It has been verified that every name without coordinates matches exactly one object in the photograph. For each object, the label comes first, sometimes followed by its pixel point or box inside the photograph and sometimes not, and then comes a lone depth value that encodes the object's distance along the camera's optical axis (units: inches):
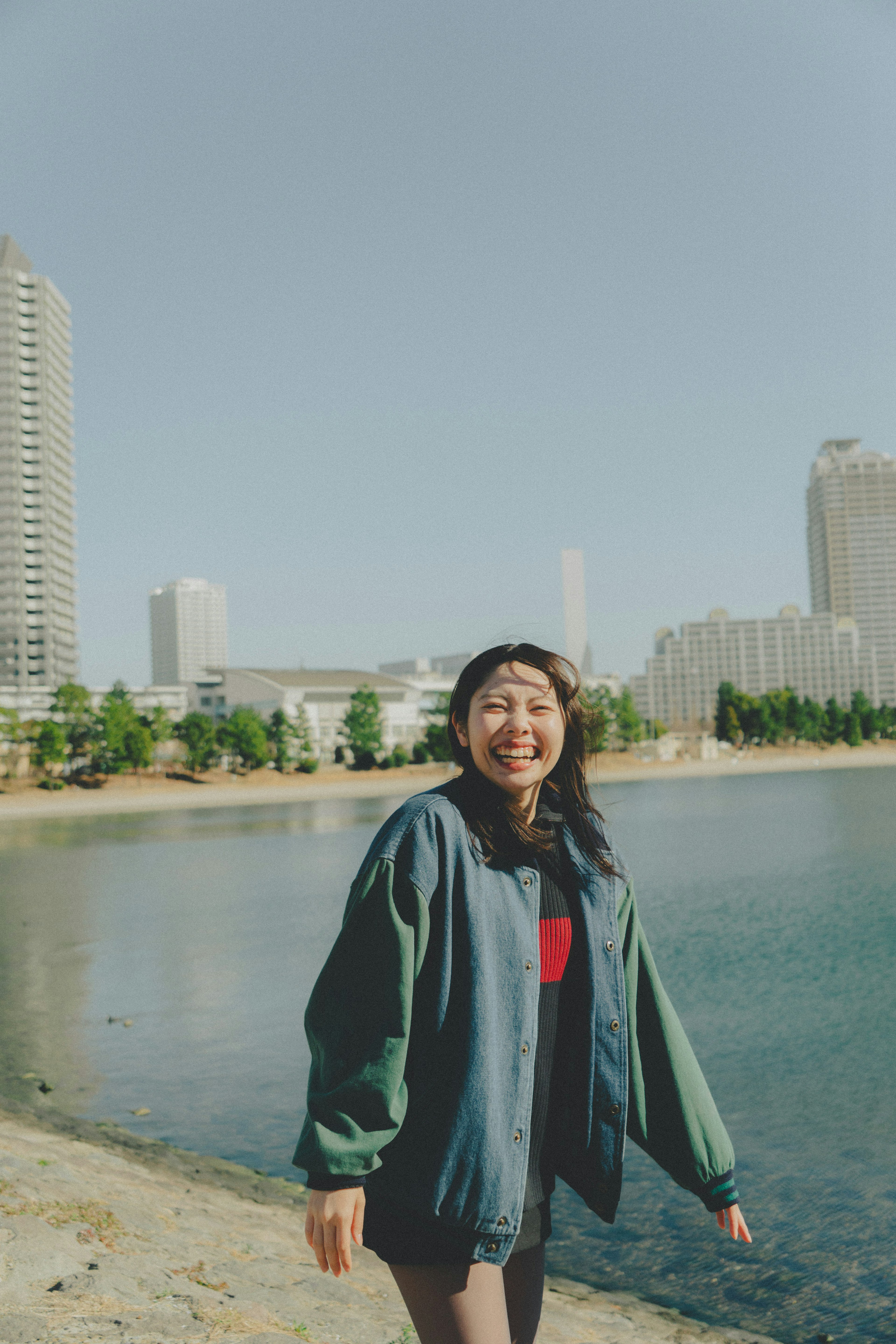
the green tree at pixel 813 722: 4825.3
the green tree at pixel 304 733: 3326.8
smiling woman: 88.4
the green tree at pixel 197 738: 3029.0
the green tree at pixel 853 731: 4940.9
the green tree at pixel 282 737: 3260.3
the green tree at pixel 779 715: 4744.1
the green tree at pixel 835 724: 4970.5
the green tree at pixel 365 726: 3361.2
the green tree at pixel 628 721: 4136.3
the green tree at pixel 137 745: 2839.6
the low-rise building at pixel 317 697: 3976.4
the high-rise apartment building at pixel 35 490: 4719.5
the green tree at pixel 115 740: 2790.4
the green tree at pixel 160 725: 2997.0
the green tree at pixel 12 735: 2679.6
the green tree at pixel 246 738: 3137.3
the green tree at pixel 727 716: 4862.2
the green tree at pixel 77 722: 2834.6
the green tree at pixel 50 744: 2684.5
